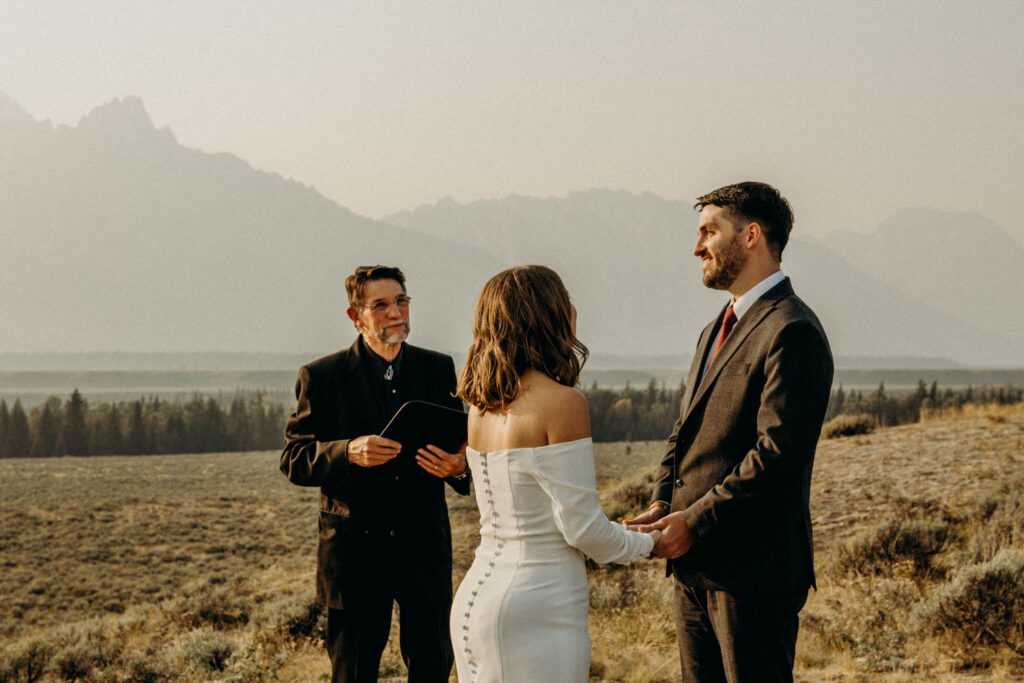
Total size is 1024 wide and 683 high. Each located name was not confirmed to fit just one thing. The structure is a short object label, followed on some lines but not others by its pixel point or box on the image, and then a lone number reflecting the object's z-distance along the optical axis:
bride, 2.23
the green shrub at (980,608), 5.32
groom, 2.42
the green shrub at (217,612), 12.93
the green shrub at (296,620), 8.55
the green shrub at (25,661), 7.89
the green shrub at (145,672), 7.05
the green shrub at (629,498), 14.30
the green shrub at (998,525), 7.46
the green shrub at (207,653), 7.26
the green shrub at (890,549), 8.02
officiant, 3.45
